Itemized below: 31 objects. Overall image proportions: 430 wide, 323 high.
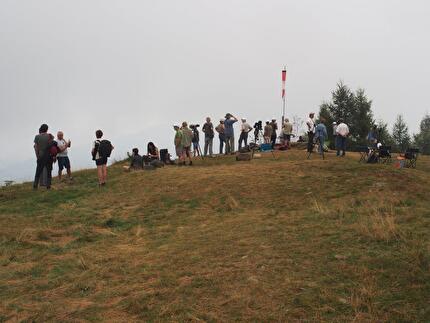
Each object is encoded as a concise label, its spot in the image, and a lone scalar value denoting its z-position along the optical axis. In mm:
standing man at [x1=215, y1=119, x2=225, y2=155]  24078
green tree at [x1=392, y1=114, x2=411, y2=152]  56791
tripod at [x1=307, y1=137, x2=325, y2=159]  20203
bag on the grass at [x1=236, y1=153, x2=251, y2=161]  21391
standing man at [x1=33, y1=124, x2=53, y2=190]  15070
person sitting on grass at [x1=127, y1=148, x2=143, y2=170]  20219
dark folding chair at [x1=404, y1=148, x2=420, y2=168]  19000
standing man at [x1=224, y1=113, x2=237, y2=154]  22703
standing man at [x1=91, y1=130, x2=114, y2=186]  15267
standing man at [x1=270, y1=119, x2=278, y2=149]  25734
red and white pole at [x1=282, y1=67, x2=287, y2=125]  26217
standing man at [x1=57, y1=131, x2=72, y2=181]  16250
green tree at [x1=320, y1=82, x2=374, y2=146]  48469
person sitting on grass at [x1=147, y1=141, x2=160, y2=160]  21609
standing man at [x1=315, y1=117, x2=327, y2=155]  20203
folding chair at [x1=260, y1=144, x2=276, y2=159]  25578
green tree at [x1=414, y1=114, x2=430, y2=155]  54284
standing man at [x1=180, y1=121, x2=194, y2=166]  19922
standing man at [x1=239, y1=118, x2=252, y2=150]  24328
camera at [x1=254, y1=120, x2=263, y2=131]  26047
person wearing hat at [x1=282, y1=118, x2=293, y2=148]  25781
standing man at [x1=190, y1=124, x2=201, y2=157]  23431
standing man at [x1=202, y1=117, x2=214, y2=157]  22825
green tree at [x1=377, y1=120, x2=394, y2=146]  46384
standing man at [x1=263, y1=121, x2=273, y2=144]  25859
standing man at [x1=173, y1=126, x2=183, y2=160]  20250
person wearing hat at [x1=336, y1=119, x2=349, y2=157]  20938
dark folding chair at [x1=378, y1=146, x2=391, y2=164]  19141
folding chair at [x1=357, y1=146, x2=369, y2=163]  19344
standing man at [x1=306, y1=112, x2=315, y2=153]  19703
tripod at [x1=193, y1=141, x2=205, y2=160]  24034
